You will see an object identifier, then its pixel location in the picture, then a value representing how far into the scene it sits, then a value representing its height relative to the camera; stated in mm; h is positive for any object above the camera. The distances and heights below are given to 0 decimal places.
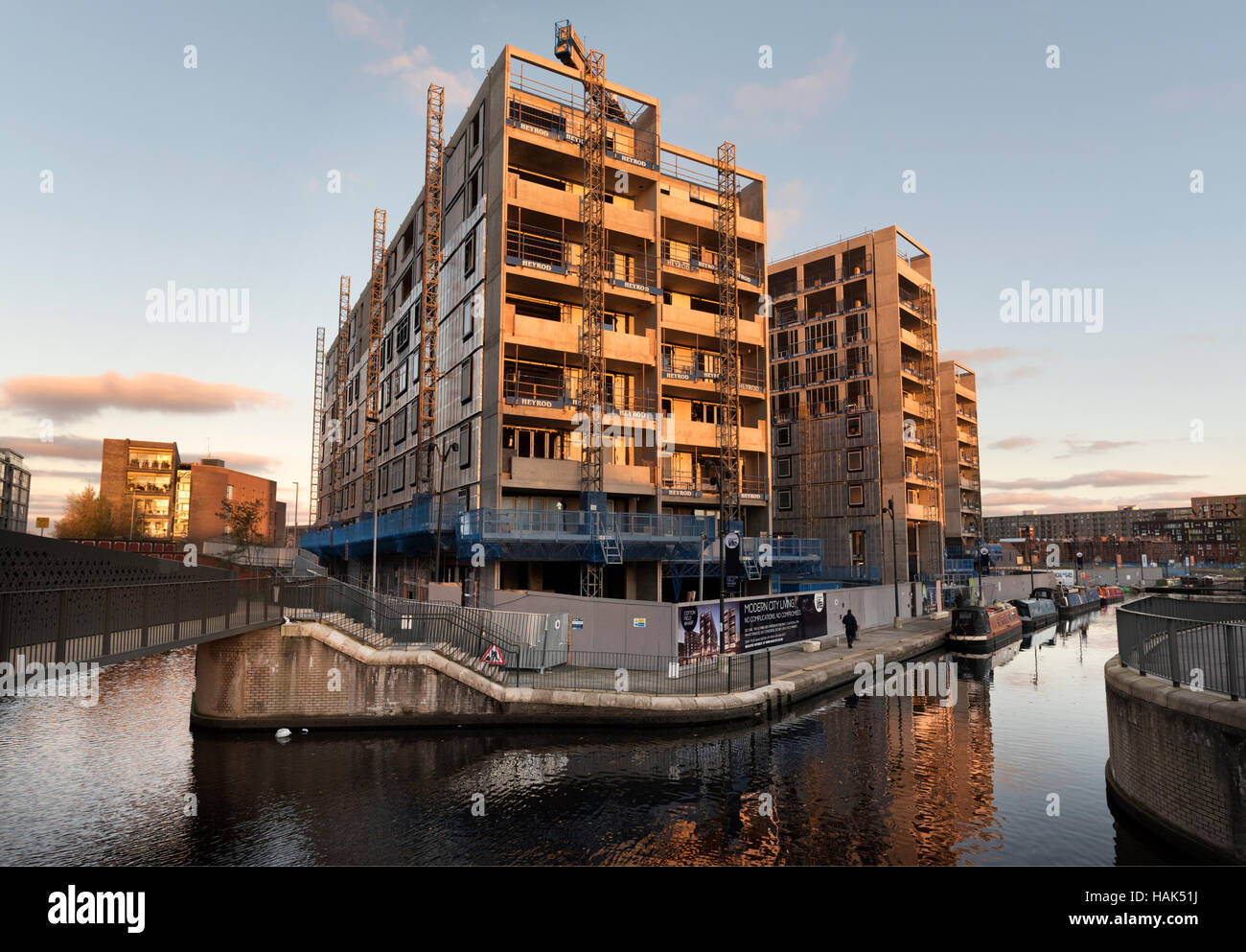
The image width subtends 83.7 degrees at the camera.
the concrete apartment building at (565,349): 40875 +11704
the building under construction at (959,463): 89938 +8375
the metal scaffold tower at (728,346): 49062 +13039
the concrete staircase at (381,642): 23081 -3792
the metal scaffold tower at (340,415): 90250 +15817
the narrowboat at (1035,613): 55372 -7244
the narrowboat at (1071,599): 65688 -7351
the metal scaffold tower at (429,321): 54250 +16982
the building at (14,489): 141000 +10022
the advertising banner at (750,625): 26828 -4204
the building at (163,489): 125062 +8580
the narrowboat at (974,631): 40688 -6250
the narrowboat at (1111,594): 83500 -8641
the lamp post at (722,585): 28042 -2363
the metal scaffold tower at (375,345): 74875 +20669
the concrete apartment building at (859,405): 68562 +12780
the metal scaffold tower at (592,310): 41000 +13534
